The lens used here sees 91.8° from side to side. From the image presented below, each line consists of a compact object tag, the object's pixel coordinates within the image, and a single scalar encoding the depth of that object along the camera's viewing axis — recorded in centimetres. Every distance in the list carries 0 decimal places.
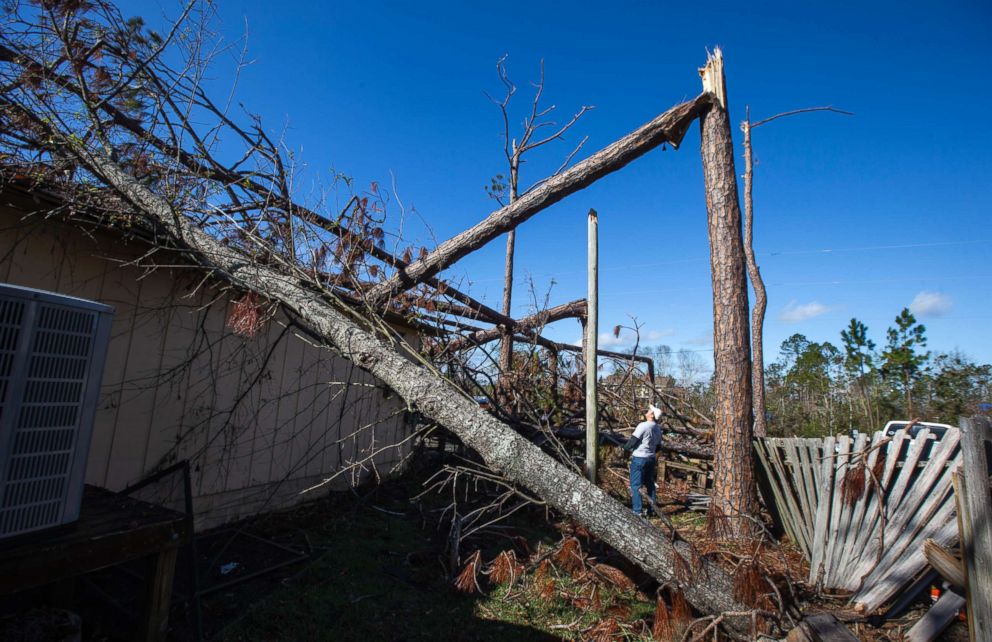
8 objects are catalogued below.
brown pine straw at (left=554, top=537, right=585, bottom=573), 346
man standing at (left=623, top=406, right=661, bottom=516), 616
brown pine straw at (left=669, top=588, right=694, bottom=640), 287
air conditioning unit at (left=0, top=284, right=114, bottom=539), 179
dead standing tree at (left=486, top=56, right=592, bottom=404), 800
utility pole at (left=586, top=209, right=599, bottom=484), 450
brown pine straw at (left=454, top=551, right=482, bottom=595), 342
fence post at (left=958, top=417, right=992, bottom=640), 264
